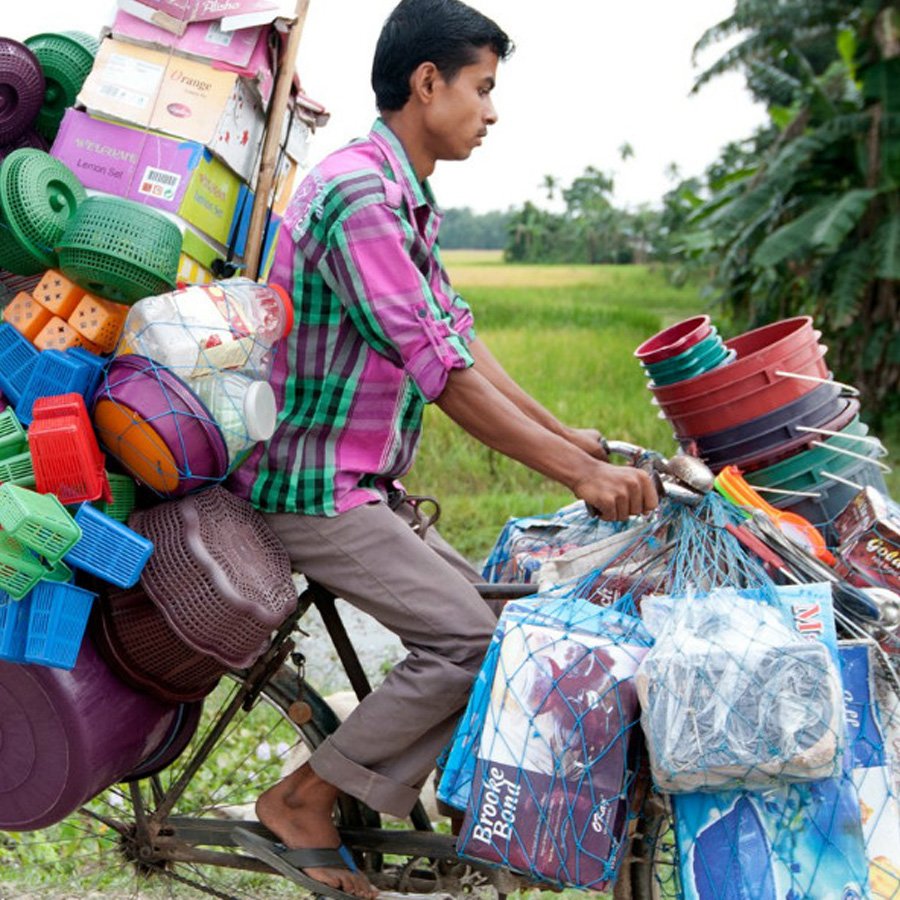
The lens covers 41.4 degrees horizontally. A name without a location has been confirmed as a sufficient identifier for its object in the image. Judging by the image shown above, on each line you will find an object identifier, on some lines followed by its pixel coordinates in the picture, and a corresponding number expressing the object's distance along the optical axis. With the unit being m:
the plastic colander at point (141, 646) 2.29
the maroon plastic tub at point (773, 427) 2.64
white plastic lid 2.21
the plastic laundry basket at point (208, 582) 2.22
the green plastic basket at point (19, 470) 2.18
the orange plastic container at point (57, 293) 2.23
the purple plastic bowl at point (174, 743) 2.65
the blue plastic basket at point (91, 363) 2.20
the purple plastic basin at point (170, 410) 2.14
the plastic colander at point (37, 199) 2.16
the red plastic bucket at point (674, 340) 2.66
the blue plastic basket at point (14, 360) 2.22
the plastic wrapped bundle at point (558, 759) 2.17
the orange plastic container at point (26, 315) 2.23
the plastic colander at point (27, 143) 2.47
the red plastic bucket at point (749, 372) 2.63
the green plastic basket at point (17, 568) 2.09
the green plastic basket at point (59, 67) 2.51
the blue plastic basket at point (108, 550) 2.14
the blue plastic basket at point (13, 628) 2.19
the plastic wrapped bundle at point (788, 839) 2.13
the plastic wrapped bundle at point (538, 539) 2.77
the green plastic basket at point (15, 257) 2.23
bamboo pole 2.48
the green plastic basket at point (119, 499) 2.23
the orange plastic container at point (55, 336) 2.22
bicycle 2.51
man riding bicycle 2.33
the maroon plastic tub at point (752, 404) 2.64
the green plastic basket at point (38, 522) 2.03
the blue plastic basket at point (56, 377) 2.18
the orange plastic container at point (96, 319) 2.24
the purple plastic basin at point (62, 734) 2.29
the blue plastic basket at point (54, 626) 2.15
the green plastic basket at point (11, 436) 2.19
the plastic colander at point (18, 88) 2.38
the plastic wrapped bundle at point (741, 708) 2.04
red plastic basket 2.09
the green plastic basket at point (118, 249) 2.17
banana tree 9.97
